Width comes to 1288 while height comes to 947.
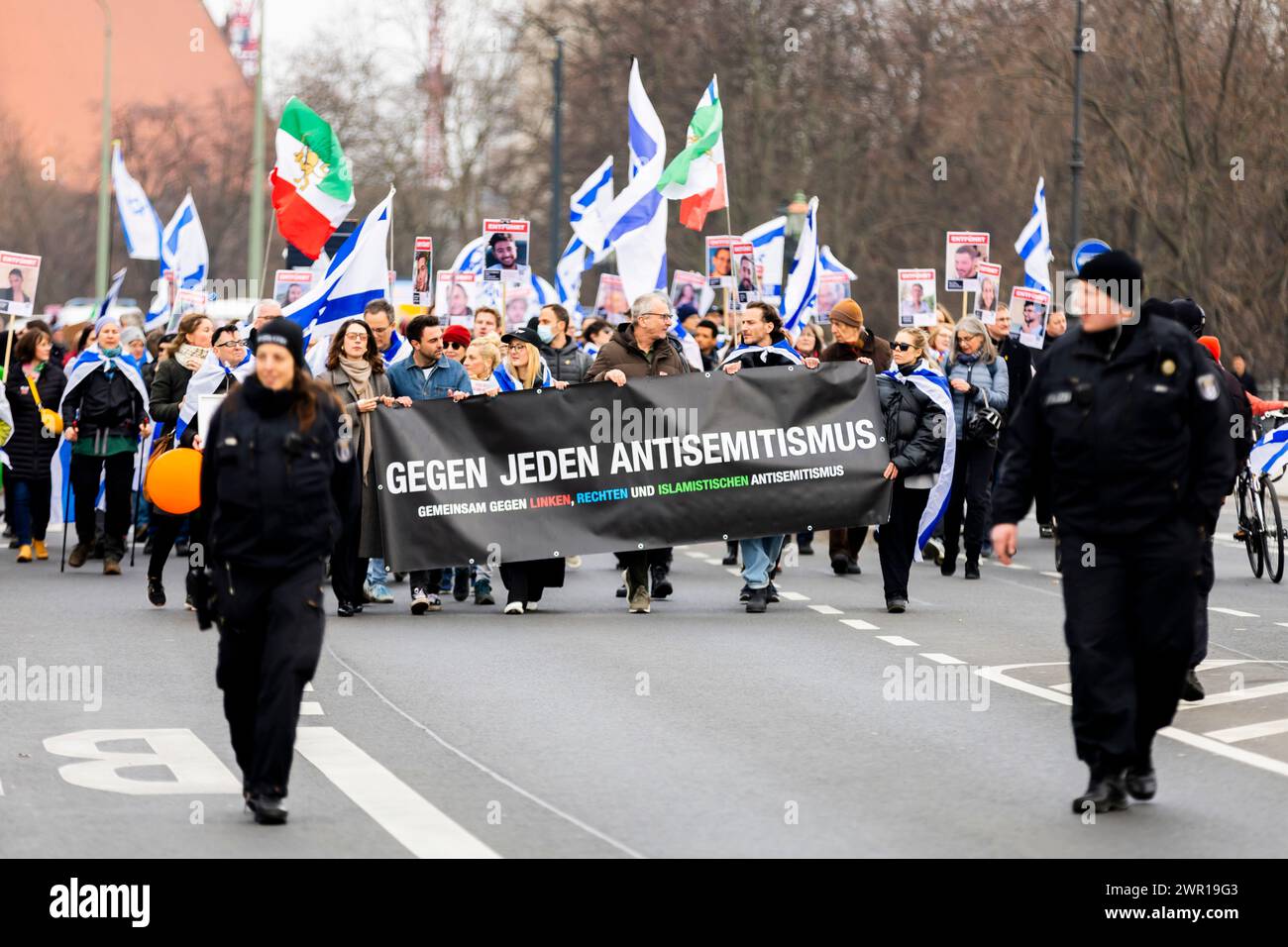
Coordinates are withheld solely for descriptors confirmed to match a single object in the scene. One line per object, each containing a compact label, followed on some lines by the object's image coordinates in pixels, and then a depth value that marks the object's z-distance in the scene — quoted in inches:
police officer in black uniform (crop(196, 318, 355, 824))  332.2
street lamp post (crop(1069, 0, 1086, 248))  1419.8
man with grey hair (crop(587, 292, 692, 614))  626.8
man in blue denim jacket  625.9
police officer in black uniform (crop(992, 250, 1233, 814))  339.6
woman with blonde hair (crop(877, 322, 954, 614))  620.7
